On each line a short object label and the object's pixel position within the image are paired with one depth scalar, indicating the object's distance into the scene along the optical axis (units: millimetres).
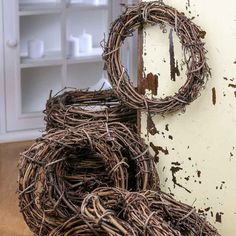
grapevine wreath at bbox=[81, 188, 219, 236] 1443
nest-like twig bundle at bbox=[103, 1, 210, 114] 1667
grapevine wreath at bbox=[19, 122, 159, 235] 1697
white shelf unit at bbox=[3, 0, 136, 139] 2887
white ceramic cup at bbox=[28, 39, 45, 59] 2934
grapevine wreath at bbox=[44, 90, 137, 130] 1819
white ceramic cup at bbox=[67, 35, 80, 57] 3016
